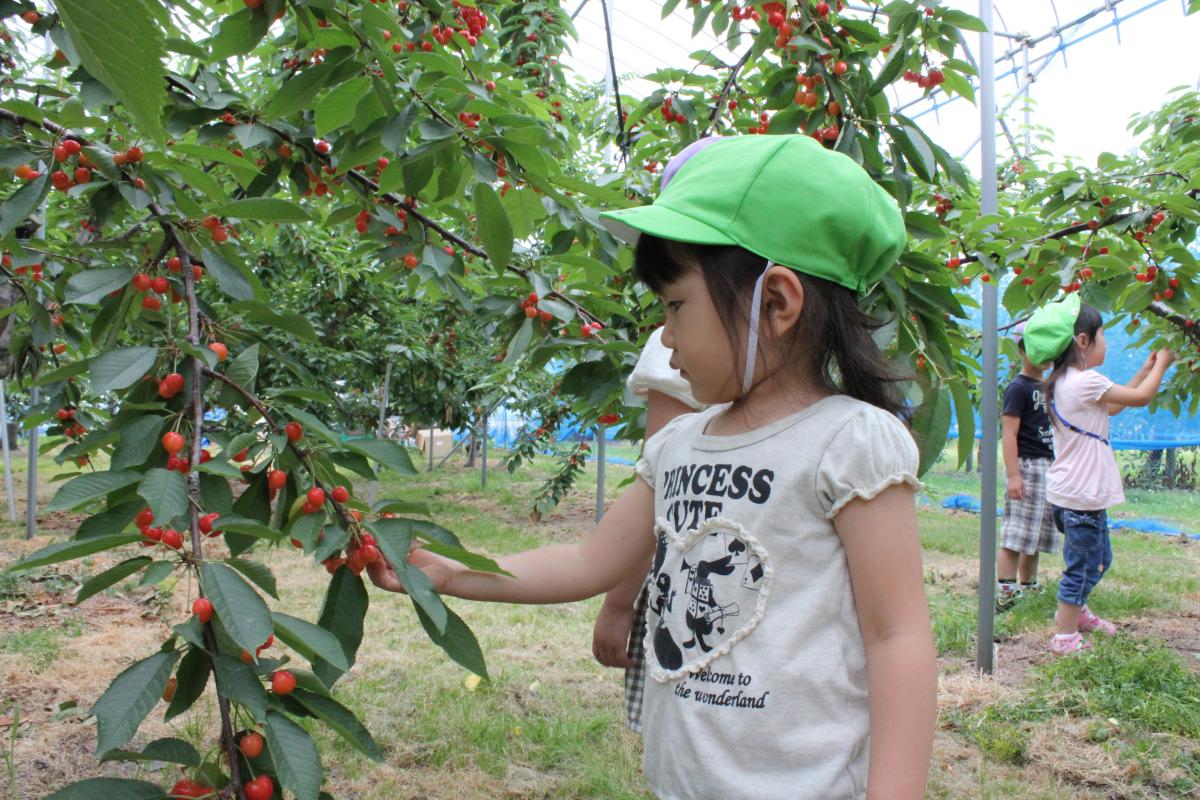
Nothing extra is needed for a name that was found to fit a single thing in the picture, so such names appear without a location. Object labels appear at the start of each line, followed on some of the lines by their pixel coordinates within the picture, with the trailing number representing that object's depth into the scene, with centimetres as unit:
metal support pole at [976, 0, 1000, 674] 300
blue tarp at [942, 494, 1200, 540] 705
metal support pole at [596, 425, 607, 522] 546
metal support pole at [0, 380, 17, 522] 622
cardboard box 1463
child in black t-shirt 421
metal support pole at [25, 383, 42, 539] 531
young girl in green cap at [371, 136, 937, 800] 88
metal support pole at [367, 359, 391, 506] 600
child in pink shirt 347
